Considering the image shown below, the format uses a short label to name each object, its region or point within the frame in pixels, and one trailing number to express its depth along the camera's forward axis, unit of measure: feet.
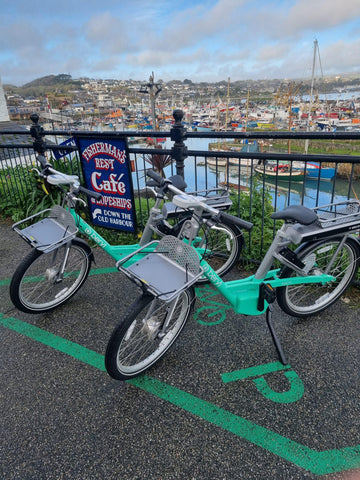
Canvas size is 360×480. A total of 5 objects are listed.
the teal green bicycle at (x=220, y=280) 6.68
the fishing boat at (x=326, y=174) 87.20
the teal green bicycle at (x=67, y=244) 8.92
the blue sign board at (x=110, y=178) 12.52
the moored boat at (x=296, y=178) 83.32
